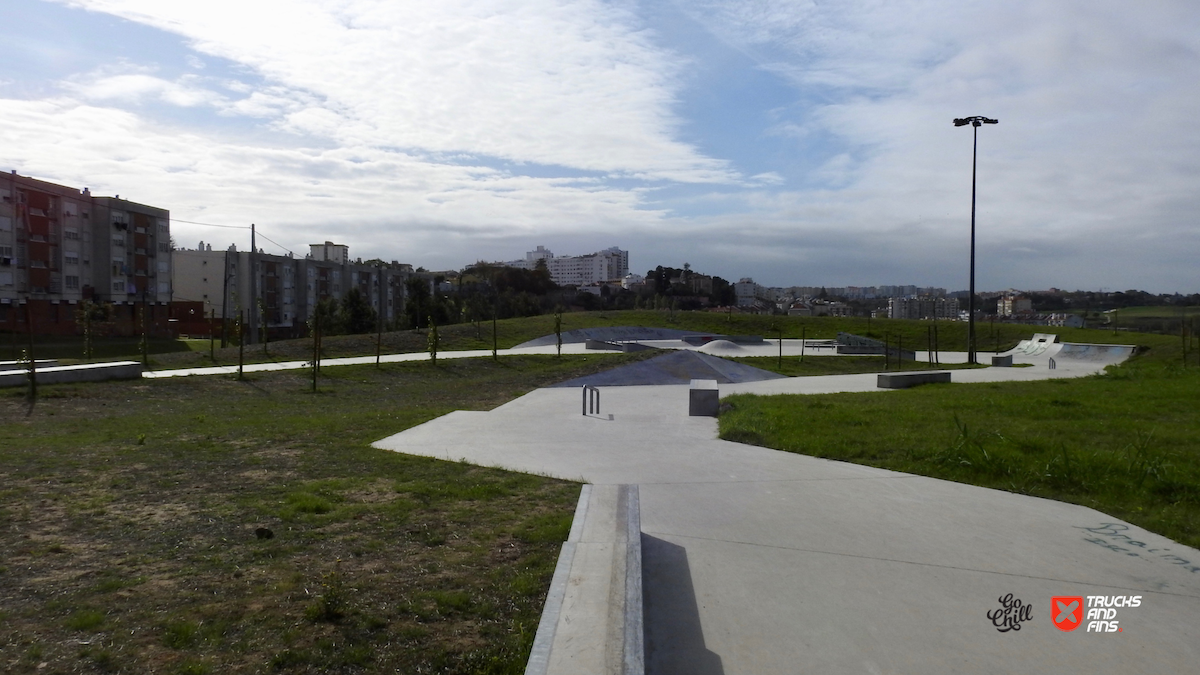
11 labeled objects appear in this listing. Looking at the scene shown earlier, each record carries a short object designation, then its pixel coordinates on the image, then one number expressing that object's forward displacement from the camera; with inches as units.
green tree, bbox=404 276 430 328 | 2080.0
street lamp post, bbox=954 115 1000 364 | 1219.2
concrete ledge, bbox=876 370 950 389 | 748.6
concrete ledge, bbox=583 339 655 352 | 1350.9
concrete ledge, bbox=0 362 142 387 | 642.2
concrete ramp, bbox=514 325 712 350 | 1554.9
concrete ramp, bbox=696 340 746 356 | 1343.0
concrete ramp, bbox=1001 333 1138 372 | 1306.6
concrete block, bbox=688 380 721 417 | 547.5
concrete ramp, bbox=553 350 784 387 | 775.1
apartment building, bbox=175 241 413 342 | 2480.3
